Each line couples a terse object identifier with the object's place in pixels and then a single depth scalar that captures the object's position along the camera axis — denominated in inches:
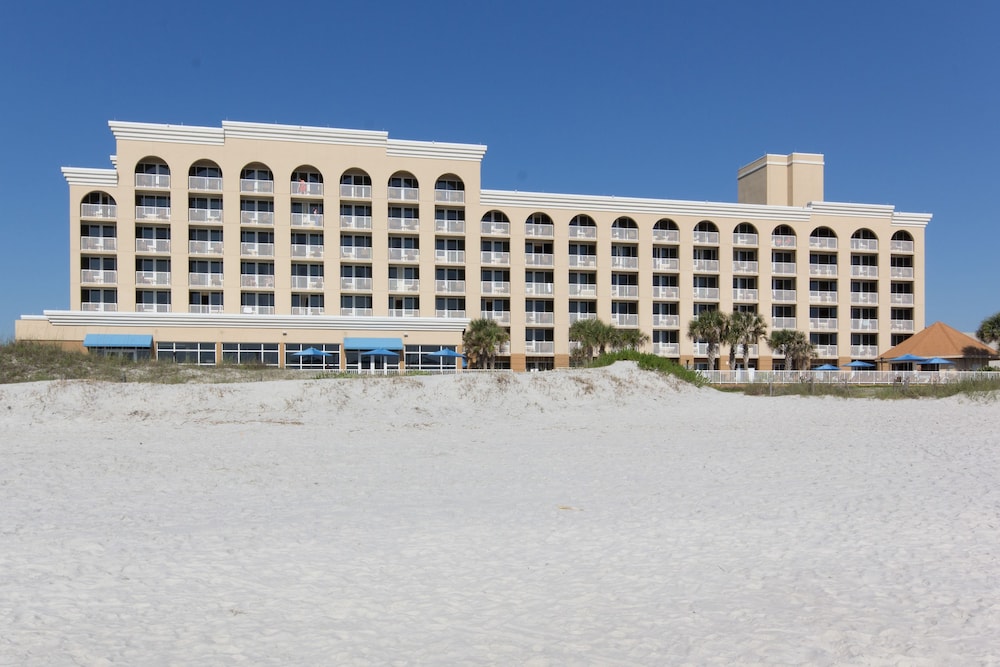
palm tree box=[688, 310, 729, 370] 2098.9
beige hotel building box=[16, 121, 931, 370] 1977.1
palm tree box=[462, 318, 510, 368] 2079.2
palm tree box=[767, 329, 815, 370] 2390.5
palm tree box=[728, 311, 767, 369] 2073.1
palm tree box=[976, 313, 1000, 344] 2223.2
